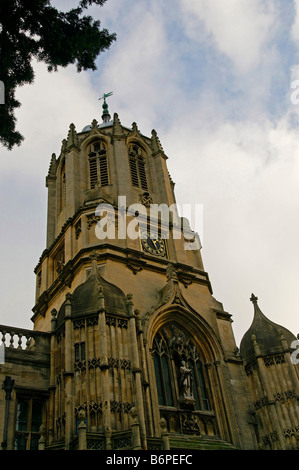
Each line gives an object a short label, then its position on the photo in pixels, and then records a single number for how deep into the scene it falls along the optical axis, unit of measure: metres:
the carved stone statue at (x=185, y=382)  19.34
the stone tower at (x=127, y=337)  15.78
